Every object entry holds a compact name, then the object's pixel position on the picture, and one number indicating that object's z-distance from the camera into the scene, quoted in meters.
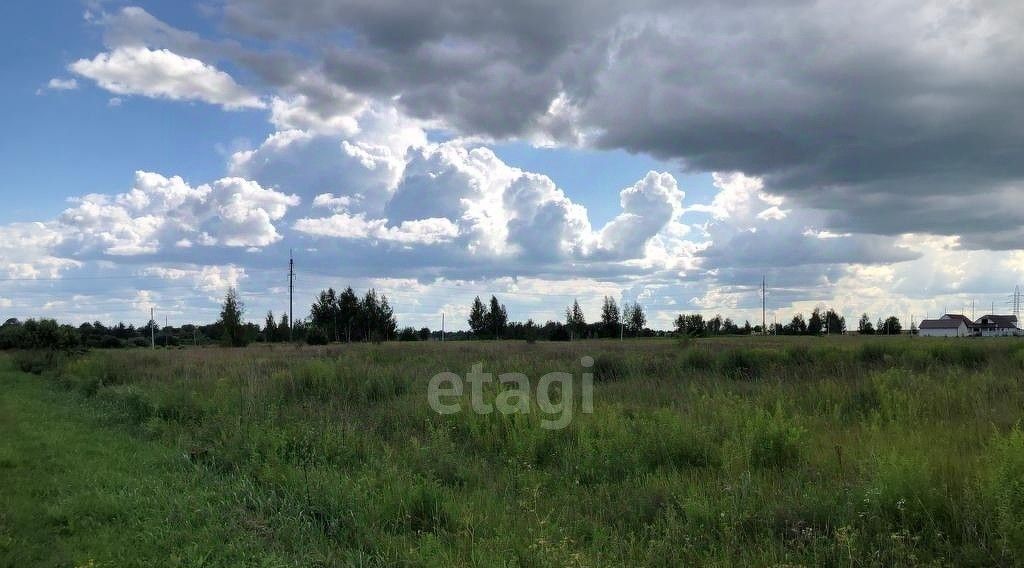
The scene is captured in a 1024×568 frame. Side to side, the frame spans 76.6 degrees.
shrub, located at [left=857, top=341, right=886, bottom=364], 18.83
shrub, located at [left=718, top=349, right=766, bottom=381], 17.55
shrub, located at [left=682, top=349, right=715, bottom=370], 19.86
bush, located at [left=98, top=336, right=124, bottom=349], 79.78
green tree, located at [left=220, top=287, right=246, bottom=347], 73.31
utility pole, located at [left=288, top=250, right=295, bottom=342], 71.17
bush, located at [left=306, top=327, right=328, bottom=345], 73.88
